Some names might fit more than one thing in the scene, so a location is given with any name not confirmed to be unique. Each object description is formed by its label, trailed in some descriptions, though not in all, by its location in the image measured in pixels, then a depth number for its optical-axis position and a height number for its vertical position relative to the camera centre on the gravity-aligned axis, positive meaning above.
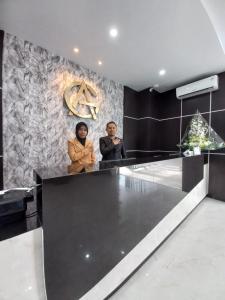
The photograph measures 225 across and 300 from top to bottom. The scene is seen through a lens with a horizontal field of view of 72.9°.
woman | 2.12 -0.02
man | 2.13 +0.01
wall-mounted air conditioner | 3.42 +1.43
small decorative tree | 3.43 +0.26
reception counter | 0.80 -0.53
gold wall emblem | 2.92 +0.96
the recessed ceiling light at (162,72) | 3.36 +1.69
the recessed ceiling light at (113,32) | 2.17 +1.68
